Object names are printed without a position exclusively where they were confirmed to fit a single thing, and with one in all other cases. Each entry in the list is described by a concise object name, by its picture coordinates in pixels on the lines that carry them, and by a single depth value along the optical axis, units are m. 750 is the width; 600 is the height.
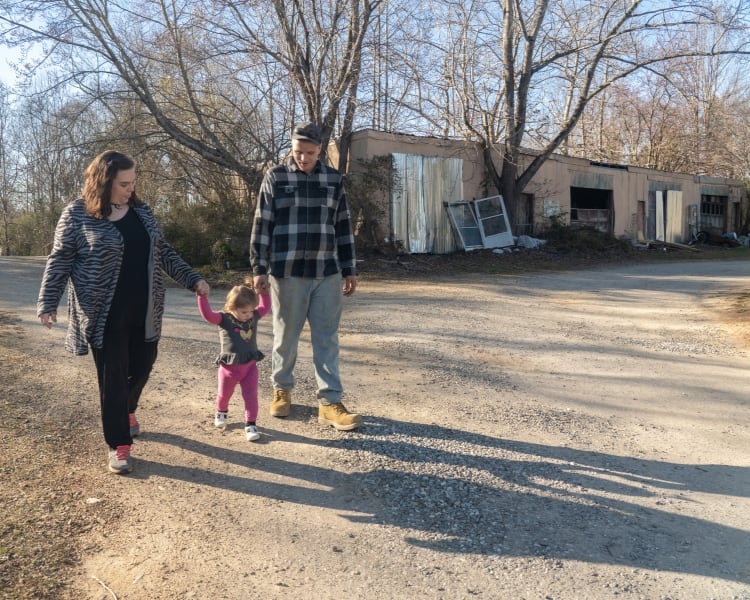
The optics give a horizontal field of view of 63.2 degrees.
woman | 3.25
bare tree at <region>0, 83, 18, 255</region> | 35.34
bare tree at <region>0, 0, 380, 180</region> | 13.23
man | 3.96
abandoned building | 17.34
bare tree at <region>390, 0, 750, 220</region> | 15.59
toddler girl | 3.83
